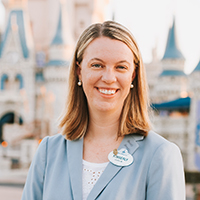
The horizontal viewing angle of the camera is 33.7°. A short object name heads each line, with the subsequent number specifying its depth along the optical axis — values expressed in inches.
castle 585.9
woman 43.1
